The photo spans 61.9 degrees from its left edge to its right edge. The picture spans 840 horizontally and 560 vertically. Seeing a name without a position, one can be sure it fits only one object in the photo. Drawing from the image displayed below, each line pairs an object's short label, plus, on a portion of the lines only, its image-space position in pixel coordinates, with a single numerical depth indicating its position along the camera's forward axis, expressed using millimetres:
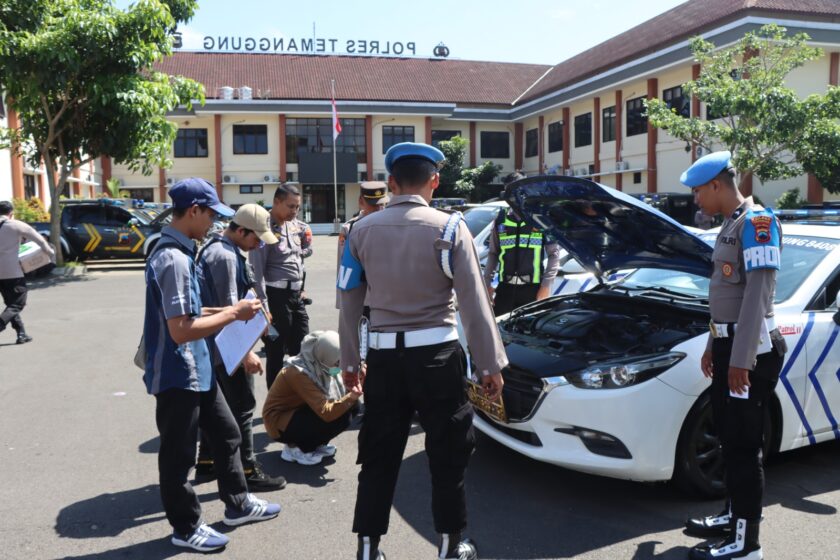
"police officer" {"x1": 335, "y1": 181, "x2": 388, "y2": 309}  5344
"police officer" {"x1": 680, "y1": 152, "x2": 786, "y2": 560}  3146
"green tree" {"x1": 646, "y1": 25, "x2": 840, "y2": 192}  17469
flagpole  35994
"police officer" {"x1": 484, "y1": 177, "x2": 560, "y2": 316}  6203
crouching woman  4492
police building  31578
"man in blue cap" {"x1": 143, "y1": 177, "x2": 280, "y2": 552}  3178
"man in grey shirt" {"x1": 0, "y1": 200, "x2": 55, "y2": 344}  8797
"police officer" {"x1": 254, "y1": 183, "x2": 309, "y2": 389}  5453
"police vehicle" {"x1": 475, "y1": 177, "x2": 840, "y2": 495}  3676
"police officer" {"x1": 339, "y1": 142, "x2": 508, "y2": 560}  2994
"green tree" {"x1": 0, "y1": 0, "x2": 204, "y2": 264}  14867
